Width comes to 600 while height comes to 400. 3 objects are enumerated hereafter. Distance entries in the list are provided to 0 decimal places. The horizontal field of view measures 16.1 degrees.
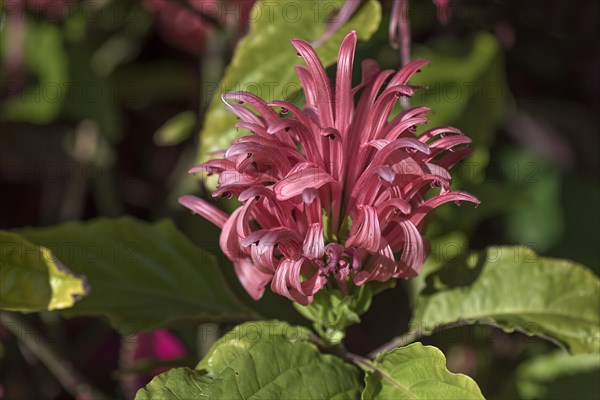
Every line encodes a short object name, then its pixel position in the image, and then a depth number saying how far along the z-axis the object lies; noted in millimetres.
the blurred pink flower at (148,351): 889
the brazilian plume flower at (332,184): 743
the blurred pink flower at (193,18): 949
